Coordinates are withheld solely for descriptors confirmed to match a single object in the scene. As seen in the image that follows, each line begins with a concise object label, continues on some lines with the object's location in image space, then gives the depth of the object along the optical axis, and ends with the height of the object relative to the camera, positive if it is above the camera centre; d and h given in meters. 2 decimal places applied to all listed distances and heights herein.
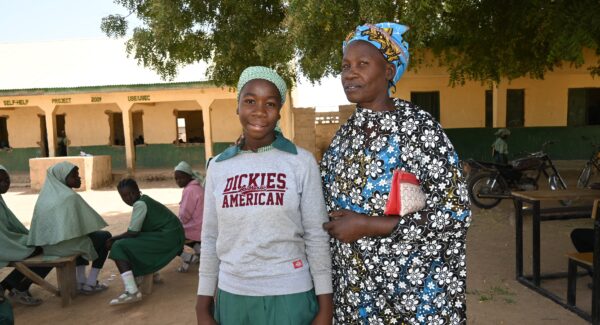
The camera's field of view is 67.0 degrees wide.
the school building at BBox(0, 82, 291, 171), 16.06 +0.06
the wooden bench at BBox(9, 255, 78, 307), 4.20 -1.32
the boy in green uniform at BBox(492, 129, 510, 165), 10.61 -0.63
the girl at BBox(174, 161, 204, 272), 5.18 -0.89
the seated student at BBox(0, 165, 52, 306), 4.16 -1.07
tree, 5.47 +1.37
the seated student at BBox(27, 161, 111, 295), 4.32 -0.87
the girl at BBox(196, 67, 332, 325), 1.62 -0.35
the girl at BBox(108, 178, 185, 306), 4.23 -1.08
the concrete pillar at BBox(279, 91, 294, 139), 14.77 +0.24
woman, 1.51 -0.28
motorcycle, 8.06 -1.01
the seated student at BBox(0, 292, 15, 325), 2.82 -1.12
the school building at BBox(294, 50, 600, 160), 13.26 +0.34
